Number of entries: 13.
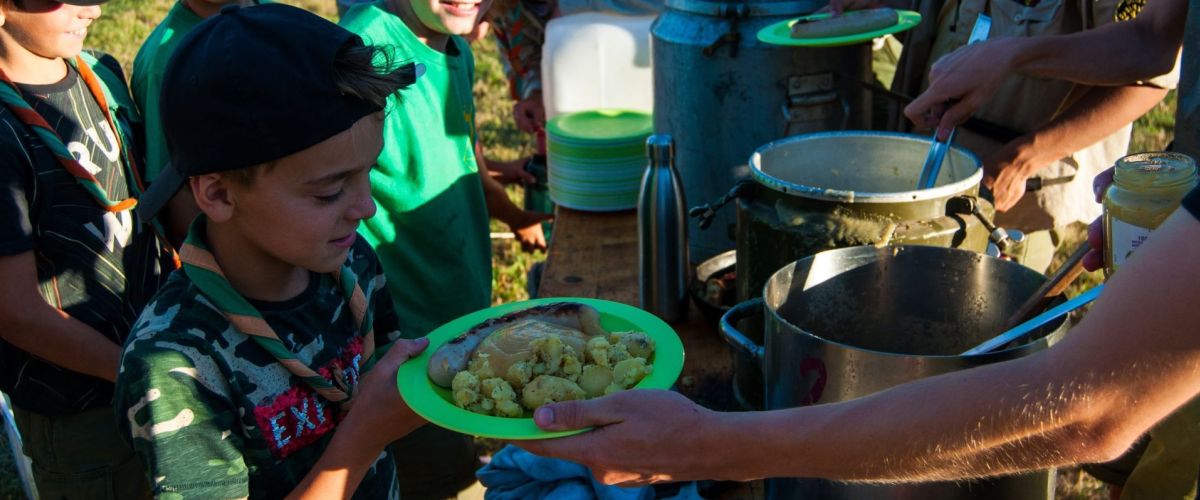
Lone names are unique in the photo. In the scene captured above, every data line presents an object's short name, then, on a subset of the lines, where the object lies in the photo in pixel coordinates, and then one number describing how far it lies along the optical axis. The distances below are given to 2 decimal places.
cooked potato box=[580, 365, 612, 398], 1.63
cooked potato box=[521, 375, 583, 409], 1.58
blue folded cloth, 2.03
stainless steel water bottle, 2.59
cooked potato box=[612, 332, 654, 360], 1.70
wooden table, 2.41
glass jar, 1.72
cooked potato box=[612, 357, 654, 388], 1.63
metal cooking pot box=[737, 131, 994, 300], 2.01
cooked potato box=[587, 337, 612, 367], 1.67
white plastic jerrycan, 4.24
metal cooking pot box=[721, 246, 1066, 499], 1.59
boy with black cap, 1.48
